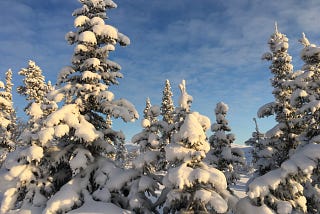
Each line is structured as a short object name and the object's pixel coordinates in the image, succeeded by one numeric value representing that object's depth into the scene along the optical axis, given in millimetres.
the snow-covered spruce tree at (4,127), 27984
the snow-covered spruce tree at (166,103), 49850
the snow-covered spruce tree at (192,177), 11930
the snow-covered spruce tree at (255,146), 24167
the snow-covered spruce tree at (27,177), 14438
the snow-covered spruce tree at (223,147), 22188
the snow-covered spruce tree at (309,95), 18469
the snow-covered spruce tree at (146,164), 14374
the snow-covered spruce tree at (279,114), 22281
